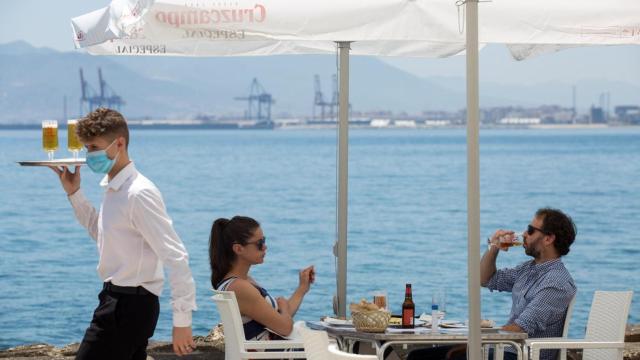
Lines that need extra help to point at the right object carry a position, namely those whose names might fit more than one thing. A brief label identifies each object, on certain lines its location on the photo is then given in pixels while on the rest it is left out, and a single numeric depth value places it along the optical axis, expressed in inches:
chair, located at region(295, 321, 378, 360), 297.1
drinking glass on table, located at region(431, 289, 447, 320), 403.7
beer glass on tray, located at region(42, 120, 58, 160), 361.4
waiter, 294.4
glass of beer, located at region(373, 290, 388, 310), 404.8
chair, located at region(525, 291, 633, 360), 389.9
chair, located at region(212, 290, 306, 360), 374.4
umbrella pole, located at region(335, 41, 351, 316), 471.2
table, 372.1
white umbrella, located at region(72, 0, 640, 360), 389.9
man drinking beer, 407.6
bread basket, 378.3
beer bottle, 389.6
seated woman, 392.7
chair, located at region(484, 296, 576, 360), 388.5
